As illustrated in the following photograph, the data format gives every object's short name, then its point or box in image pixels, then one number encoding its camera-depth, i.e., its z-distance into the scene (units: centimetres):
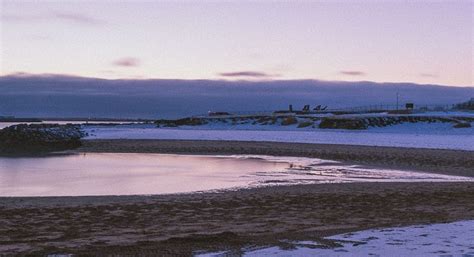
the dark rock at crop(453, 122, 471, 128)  4669
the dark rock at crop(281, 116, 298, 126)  5969
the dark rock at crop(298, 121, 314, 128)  5666
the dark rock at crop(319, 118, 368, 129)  5185
